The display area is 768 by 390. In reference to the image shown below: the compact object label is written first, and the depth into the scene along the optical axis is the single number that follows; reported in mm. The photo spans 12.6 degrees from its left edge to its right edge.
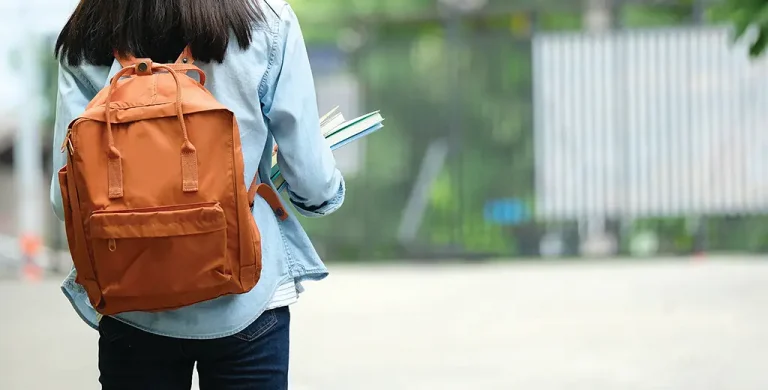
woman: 5297
